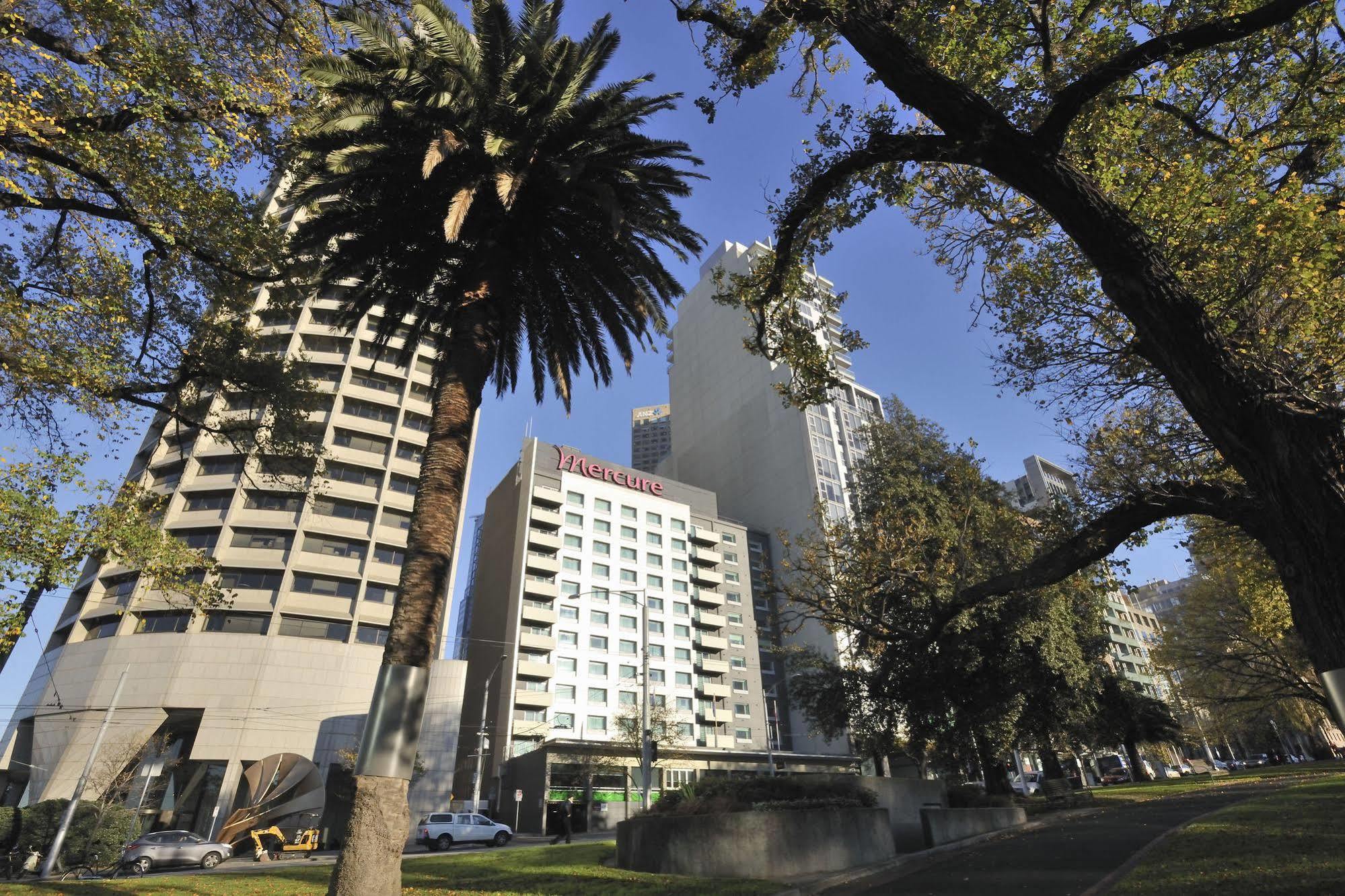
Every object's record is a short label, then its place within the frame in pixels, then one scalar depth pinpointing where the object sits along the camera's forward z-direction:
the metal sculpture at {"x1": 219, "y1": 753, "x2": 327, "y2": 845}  32.56
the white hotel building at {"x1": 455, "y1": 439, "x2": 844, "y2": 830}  59.56
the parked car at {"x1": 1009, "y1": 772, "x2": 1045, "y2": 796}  58.10
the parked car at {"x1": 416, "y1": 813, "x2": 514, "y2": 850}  29.81
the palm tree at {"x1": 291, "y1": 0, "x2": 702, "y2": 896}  11.62
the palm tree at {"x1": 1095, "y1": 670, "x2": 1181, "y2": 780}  31.58
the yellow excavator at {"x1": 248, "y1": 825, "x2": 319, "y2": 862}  28.84
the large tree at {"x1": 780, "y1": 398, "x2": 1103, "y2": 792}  19.14
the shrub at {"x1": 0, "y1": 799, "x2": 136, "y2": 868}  24.44
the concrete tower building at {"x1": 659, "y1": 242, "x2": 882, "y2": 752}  88.69
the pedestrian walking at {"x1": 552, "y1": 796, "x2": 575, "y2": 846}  30.08
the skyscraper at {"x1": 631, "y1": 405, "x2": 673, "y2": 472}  183.25
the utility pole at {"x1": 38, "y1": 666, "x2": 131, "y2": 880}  20.89
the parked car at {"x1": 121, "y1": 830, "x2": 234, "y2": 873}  24.91
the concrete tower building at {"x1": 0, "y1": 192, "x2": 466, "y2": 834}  44.00
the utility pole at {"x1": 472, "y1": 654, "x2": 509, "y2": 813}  42.62
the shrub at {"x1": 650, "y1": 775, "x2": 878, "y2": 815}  12.66
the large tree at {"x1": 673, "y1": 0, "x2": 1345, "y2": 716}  5.42
